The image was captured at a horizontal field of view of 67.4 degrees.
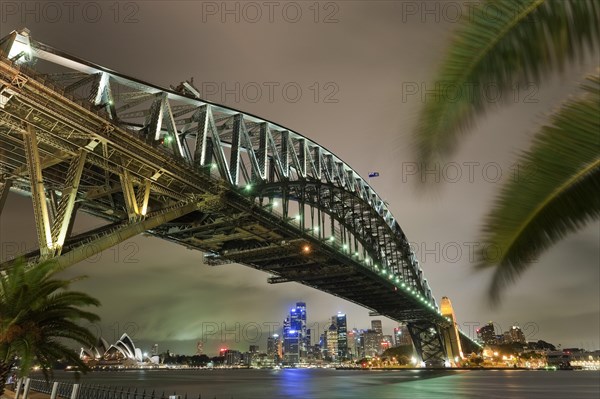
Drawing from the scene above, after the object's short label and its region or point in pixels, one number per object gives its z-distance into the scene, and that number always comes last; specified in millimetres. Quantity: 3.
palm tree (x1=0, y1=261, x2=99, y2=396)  14719
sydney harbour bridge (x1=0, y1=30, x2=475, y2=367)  23047
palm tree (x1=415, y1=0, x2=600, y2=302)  3400
